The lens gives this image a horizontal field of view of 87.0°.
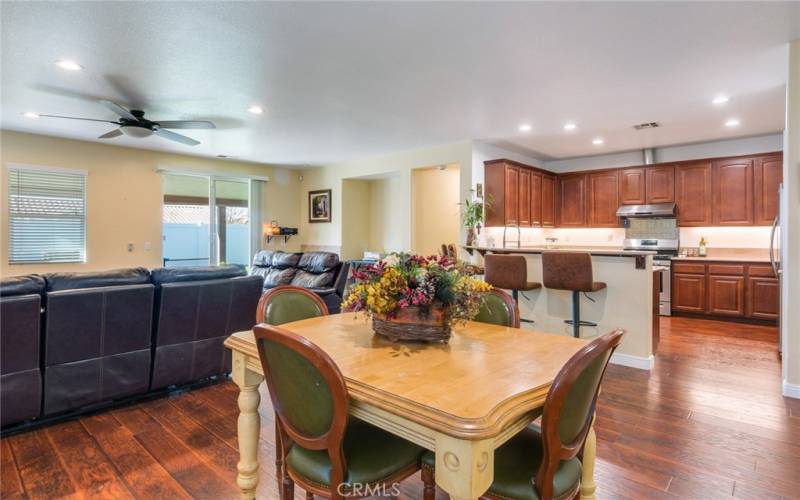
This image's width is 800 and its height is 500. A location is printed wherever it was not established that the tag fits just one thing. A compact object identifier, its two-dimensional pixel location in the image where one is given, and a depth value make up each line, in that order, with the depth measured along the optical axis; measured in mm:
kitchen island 3781
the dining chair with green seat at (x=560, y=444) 1119
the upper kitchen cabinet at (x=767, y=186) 5520
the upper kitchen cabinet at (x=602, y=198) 6770
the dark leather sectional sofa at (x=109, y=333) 2463
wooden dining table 1031
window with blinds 5363
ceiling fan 4039
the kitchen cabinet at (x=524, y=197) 6262
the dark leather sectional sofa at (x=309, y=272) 5195
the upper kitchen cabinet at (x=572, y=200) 7102
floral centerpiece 1604
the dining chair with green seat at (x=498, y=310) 2127
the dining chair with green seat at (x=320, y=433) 1223
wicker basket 1631
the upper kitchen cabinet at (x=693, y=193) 6039
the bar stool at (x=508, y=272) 4098
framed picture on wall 7903
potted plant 5617
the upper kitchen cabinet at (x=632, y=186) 6512
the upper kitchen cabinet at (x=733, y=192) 5730
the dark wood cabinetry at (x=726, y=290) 5401
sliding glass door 6816
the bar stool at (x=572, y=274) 3697
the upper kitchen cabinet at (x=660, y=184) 6281
